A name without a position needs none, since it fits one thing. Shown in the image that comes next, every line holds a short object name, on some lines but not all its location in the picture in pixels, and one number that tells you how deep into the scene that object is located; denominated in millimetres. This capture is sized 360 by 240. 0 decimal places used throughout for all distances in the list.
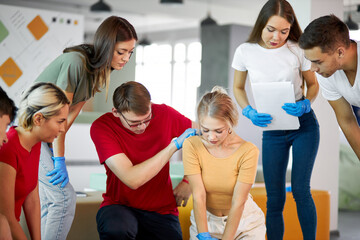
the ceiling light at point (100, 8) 7605
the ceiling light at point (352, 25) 7437
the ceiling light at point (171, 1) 6858
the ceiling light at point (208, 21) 7910
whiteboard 5246
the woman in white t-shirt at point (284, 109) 2422
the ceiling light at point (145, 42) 10930
